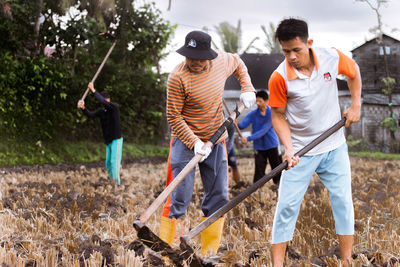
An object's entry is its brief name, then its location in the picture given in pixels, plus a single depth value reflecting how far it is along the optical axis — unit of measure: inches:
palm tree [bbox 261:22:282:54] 1217.4
